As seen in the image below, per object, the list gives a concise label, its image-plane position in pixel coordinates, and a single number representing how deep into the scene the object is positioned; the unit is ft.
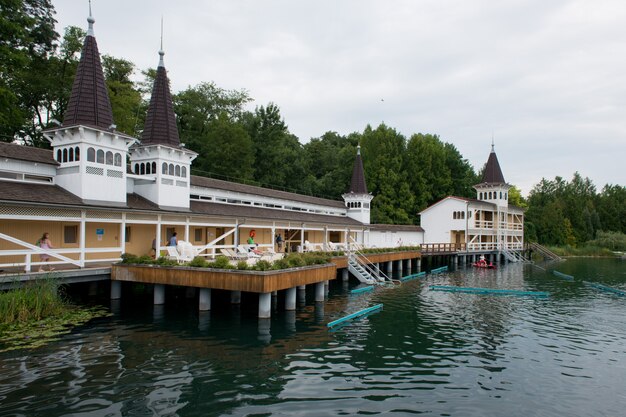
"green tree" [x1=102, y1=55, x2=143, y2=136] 141.38
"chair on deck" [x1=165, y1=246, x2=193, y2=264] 65.72
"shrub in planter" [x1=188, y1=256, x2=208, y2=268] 61.00
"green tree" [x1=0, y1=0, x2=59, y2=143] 100.63
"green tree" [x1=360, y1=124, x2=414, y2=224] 204.54
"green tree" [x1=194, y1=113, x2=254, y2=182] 167.84
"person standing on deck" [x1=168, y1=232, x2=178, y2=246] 74.43
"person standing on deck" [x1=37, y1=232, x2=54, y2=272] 59.88
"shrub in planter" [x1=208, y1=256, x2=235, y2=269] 59.16
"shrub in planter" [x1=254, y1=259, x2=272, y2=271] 57.98
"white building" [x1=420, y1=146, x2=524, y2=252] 177.99
